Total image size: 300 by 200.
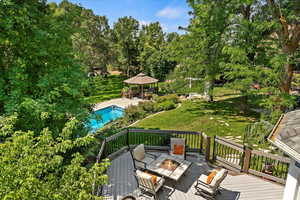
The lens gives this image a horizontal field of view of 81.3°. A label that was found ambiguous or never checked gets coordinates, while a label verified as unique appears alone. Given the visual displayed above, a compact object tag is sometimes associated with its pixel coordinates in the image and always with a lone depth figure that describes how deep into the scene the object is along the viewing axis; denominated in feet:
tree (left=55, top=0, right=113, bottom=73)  90.89
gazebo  63.83
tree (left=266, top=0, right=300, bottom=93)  24.64
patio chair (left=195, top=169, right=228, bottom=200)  16.33
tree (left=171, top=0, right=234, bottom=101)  39.75
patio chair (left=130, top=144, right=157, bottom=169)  20.07
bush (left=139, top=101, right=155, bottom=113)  47.98
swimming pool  55.80
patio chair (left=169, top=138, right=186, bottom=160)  23.02
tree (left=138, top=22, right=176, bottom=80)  81.41
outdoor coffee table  18.45
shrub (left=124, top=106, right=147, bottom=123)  44.03
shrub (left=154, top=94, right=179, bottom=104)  54.49
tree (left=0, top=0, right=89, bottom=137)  15.29
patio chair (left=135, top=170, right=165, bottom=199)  16.63
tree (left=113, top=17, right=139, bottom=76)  94.69
